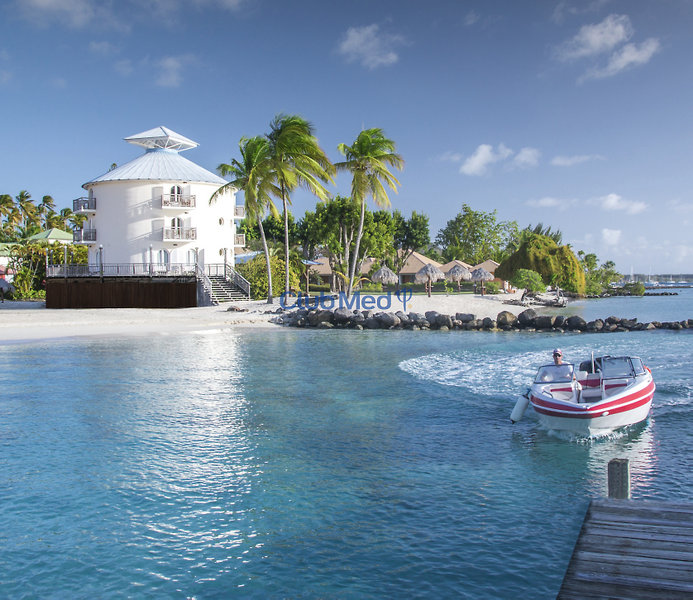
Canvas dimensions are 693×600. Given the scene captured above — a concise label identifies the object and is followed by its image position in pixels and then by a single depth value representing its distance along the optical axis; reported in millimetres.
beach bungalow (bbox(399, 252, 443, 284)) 78250
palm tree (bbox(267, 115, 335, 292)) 40125
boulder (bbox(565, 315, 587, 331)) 33844
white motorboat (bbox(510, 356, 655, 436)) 11672
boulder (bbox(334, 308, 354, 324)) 35406
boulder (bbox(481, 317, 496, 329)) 34438
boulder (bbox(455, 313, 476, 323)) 35375
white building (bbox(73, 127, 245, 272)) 47406
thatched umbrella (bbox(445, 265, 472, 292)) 61406
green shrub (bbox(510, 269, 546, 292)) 62438
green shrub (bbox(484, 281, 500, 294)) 68812
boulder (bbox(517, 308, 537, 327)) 34562
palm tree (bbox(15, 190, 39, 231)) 86438
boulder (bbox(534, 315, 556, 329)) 34469
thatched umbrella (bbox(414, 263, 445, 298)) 53969
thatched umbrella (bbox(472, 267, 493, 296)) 60422
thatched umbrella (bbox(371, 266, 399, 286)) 51156
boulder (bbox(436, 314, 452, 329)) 34844
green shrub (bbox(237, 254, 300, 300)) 46062
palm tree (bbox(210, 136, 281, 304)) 40875
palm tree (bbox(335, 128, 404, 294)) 44219
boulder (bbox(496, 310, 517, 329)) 34594
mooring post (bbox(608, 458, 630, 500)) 7535
